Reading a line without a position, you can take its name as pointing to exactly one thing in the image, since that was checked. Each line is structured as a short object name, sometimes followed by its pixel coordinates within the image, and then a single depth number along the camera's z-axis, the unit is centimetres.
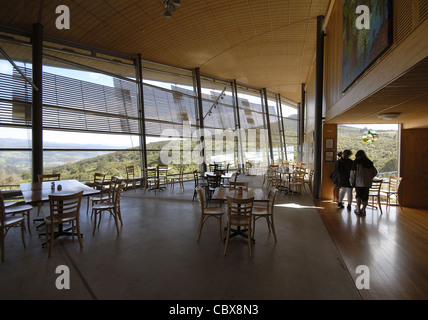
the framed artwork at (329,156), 688
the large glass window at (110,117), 591
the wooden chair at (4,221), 305
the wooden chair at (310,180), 822
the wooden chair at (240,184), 456
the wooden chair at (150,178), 769
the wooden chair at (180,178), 864
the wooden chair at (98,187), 483
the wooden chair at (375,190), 538
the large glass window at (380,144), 676
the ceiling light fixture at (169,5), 468
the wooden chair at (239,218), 309
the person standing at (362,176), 502
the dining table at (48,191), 354
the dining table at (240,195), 369
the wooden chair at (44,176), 508
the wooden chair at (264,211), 367
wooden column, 689
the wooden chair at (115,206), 406
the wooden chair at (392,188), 555
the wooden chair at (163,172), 817
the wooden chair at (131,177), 790
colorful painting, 310
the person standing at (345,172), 562
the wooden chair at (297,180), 729
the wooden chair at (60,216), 314
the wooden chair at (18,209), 365
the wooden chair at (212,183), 620
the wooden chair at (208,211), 363
